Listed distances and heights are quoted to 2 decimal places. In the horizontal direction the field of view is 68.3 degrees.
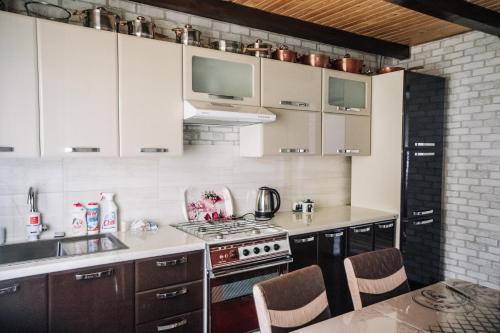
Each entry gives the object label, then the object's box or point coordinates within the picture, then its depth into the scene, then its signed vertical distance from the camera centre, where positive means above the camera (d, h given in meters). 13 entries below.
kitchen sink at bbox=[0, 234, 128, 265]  2.13 -0.58
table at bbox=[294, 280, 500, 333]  1.38 -0.65
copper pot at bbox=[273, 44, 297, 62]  2.99 +0.80
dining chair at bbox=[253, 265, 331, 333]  1.42 -0.61
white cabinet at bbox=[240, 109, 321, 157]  2.88 +0.14
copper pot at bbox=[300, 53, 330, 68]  3.17 +0.81
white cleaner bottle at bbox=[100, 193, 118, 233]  2.52 -0.42
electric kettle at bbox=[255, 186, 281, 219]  3.08 -0.42
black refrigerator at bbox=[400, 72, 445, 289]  3.27 -0.22
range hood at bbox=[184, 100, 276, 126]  2.38 +0.26
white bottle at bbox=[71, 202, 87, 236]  2.42 -0.44
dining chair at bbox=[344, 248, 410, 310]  1.82 -0.64
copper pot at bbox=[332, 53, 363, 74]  3.36 +0.81
